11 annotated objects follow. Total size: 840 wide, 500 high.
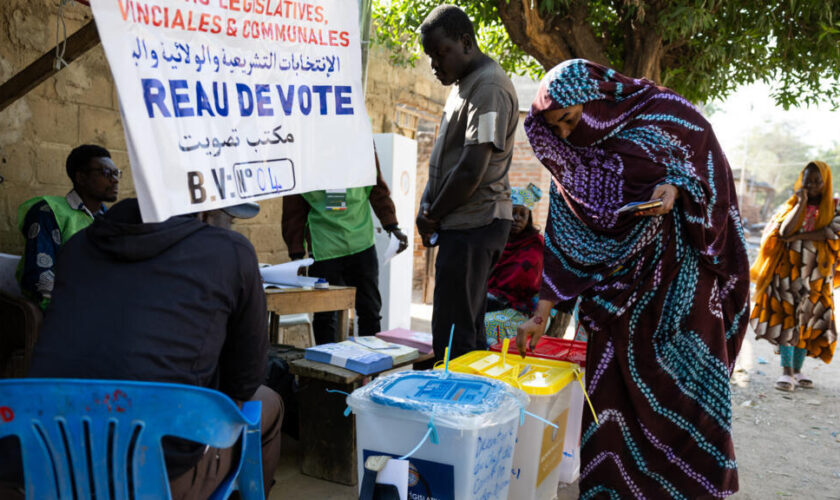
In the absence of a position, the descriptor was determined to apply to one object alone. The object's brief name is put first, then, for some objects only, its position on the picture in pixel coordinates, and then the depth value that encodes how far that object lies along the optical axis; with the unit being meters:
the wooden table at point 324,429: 2.74
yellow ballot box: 2.17
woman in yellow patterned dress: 4.85
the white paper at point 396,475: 1.67
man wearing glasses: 2.90
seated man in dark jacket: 1.44
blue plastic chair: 1.30
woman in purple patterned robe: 2.23
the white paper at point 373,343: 2.98
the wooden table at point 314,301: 3.09
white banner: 1.77
